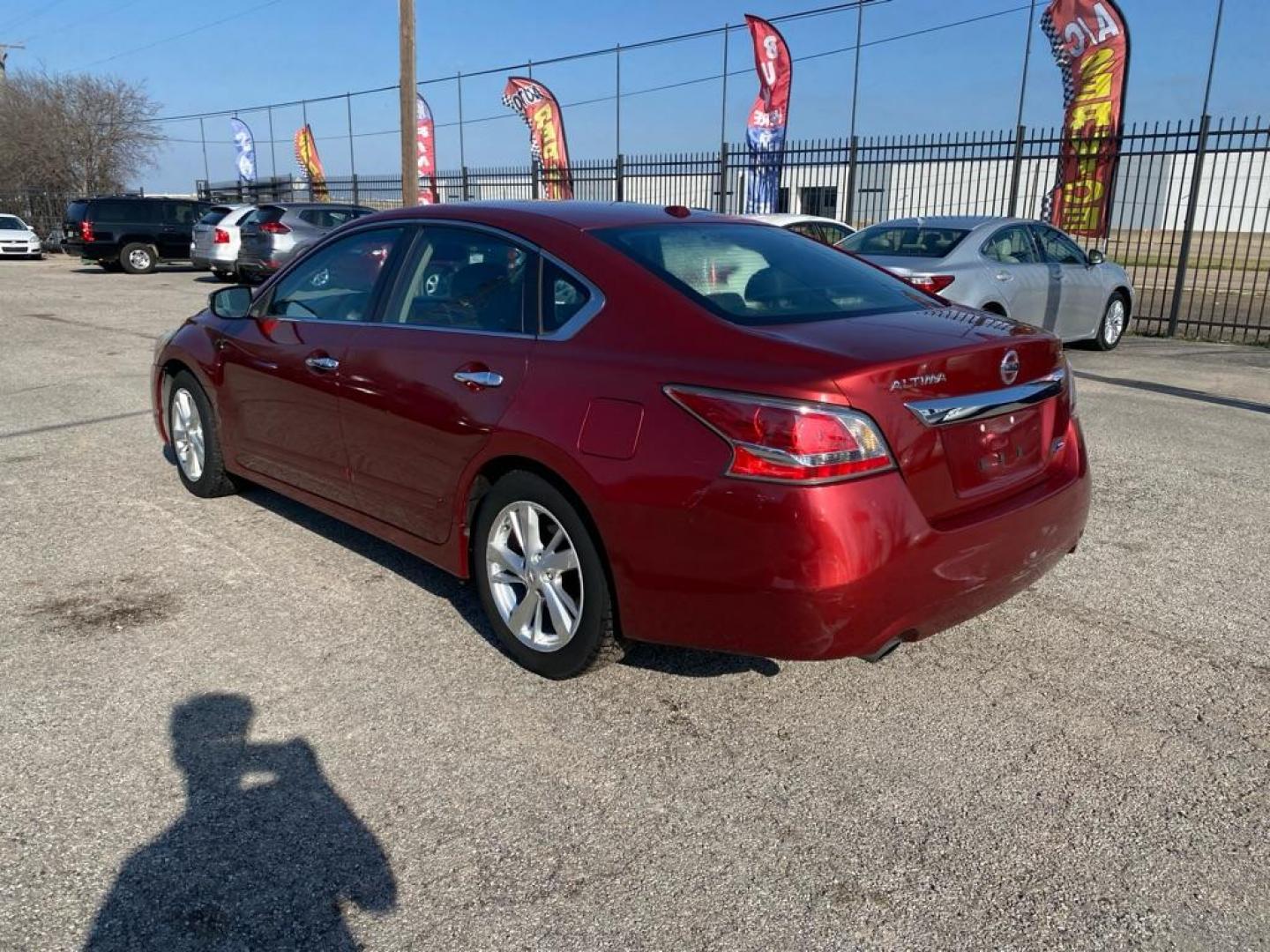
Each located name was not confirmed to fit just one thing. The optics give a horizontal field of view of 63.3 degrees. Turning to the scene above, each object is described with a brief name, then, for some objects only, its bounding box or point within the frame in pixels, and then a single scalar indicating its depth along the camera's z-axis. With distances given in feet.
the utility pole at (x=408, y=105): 55.36
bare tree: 129.59
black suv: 81.97
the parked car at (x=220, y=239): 67.87
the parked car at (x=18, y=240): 98.37
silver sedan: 31.40
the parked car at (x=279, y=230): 60.23
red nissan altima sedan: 9.20
